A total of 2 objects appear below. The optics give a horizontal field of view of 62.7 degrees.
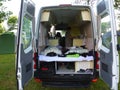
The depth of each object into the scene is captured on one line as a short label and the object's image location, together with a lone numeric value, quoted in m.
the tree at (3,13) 4.35
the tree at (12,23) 8.89
